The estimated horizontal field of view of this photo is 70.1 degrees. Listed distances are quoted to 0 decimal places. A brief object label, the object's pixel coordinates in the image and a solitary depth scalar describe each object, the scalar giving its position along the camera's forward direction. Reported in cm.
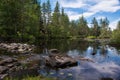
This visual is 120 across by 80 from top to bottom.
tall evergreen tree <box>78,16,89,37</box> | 5501
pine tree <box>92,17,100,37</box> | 5791
